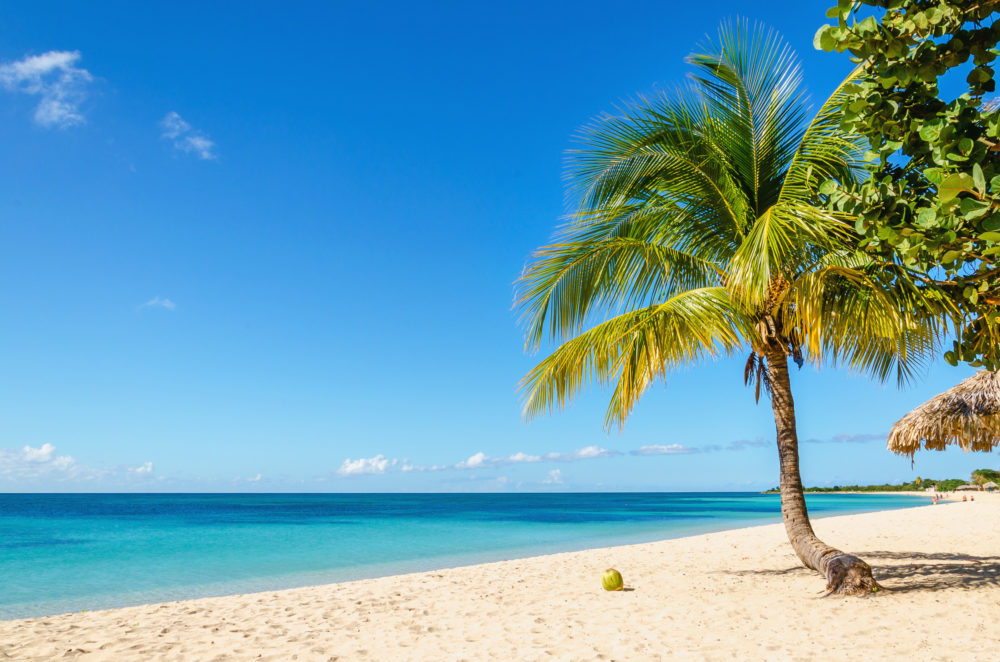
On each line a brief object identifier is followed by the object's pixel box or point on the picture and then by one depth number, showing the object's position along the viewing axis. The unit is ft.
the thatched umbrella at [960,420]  34.83
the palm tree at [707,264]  19.83
